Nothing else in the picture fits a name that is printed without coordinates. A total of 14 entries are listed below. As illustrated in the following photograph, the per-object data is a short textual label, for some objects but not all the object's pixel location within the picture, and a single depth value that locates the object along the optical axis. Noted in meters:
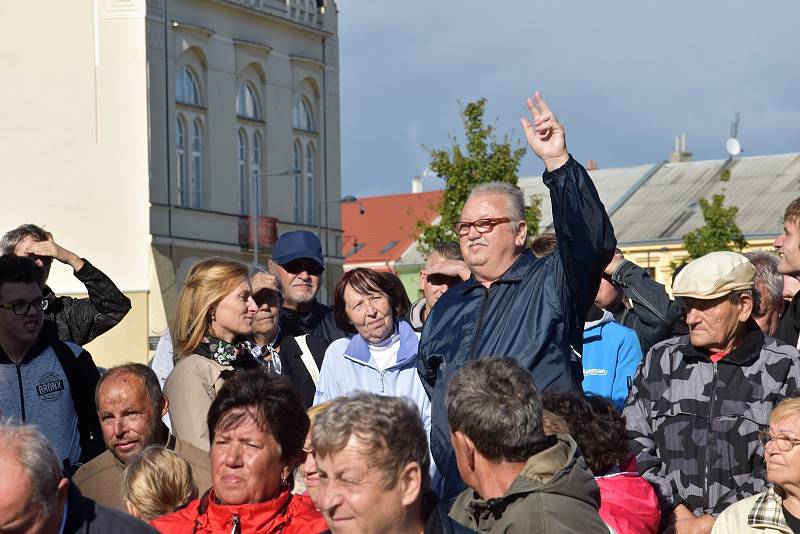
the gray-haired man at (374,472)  6.48
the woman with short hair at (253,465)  7.69
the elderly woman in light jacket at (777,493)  8.71
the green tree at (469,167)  56.95
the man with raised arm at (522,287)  9.26
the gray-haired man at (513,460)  6.97
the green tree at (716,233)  80.96
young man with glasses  10.71
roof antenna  104.92
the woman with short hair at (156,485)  8.58
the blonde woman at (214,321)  10.34
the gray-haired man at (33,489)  6.18
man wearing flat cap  9.74
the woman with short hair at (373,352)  11.54
